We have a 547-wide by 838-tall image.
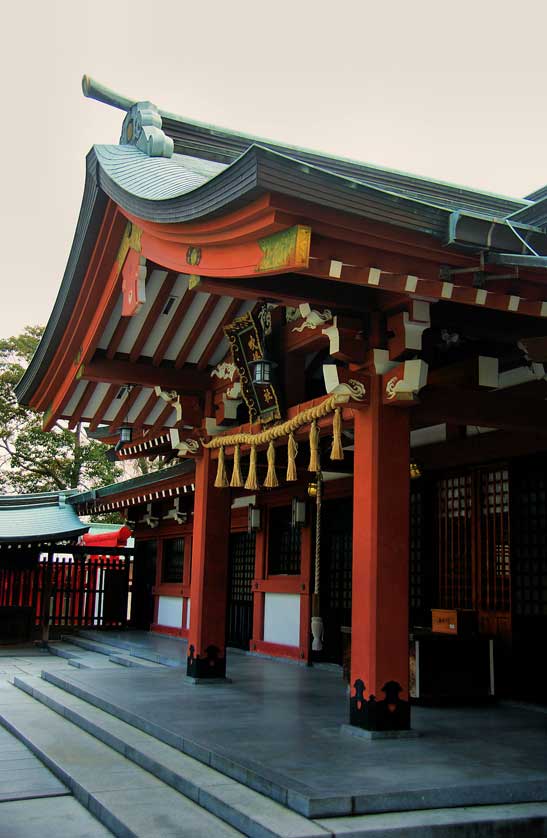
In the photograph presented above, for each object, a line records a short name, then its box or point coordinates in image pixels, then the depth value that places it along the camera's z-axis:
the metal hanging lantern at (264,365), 7.82
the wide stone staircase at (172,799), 4.31
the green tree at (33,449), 27.34
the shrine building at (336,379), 5.24
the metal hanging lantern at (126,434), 11.57
